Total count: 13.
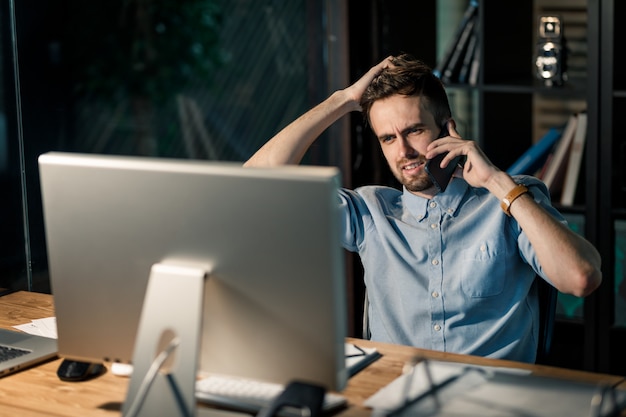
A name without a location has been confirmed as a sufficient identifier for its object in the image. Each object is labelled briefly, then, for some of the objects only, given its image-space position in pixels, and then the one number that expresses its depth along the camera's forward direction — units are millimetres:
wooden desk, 1713
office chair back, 2166
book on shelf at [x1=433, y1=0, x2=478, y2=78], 3479
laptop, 1938
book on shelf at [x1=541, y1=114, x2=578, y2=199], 3352
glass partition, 4785
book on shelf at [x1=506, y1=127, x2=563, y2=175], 3424
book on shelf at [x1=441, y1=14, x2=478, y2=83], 3494
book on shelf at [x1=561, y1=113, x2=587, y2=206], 3305
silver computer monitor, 1446
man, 2109
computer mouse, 1845
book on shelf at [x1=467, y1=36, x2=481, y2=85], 3488
